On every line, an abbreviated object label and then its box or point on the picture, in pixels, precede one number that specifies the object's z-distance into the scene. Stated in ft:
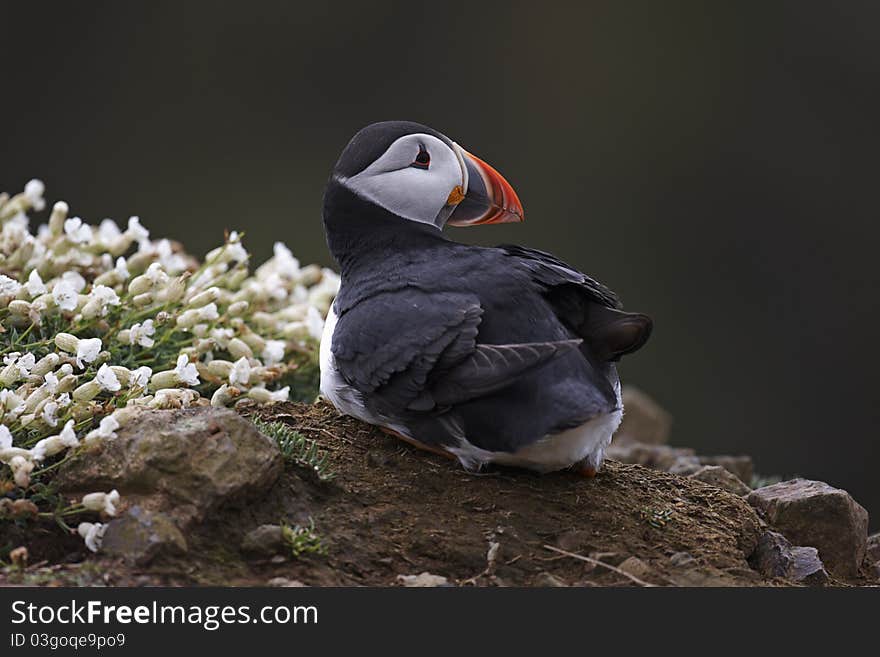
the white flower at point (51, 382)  23.98
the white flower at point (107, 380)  24.30
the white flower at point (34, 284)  28.17
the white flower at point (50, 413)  23.25
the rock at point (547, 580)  21.90
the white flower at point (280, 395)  28.69
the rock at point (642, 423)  46.37
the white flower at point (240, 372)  28.09
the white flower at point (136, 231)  33.60
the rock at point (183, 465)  21.77
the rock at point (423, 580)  21.42
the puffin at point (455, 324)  23.52
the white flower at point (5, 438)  22.24
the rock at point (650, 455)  36.94
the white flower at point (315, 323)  34.94
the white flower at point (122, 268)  31.45
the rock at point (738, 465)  36.68
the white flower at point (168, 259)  35.83
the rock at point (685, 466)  33.83
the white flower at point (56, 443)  22.06
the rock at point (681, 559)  22.88
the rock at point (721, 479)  29.81
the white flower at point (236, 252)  33.99
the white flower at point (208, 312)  30.14
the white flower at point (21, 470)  21.47
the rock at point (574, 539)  23.29
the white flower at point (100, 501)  21.08
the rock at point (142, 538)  20.66
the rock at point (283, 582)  20.69
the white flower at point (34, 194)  37.01
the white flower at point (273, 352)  32.04
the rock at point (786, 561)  24.25
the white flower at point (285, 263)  37.91
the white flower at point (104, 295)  28.30
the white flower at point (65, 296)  27.94
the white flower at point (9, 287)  27.22
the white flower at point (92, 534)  20.94
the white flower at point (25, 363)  24.72
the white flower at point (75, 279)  31.63
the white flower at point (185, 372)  26.04
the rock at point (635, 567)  22.13
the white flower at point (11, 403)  23.44
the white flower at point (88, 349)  25.67
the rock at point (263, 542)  21.62
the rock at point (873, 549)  28.25
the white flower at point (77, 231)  32.96
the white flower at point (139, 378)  25.27
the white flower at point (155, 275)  29.78
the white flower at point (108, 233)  35.36
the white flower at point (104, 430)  22.25
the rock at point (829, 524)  26.12
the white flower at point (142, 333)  28.04
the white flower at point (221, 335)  30.42
